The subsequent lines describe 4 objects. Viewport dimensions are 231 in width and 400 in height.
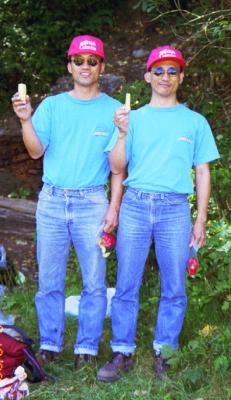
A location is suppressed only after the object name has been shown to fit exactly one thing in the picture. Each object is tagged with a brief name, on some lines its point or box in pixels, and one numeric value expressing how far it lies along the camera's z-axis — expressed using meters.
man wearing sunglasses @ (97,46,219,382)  3.81
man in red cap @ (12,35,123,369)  3.93
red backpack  3.82
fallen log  7.15
